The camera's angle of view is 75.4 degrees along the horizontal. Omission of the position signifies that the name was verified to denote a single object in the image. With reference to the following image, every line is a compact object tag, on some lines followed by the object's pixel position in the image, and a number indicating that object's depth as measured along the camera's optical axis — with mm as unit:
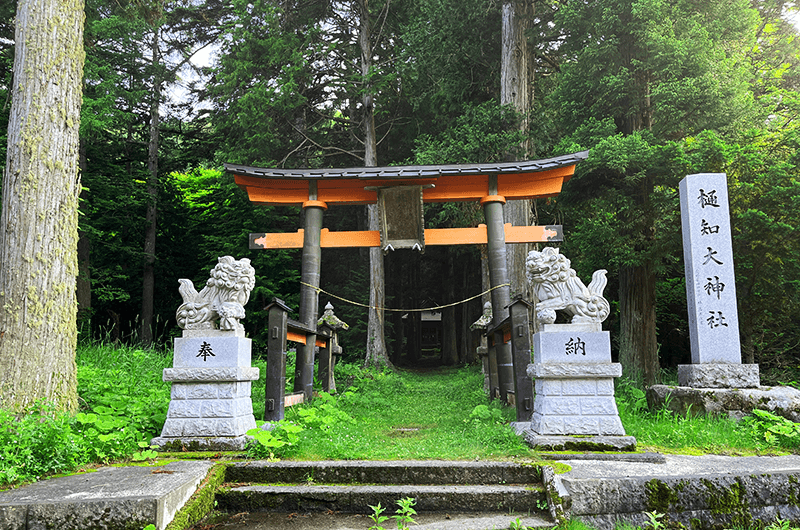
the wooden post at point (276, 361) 5719
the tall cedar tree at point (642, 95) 9305
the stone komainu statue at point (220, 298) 5059
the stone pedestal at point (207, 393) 4785
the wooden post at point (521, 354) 5593
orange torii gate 8016
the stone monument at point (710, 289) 6152
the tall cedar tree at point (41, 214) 5109
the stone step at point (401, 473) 4035
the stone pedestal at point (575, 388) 4723
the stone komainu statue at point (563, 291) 4992
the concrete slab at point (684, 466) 3697
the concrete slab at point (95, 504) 2982
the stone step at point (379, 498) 3752
